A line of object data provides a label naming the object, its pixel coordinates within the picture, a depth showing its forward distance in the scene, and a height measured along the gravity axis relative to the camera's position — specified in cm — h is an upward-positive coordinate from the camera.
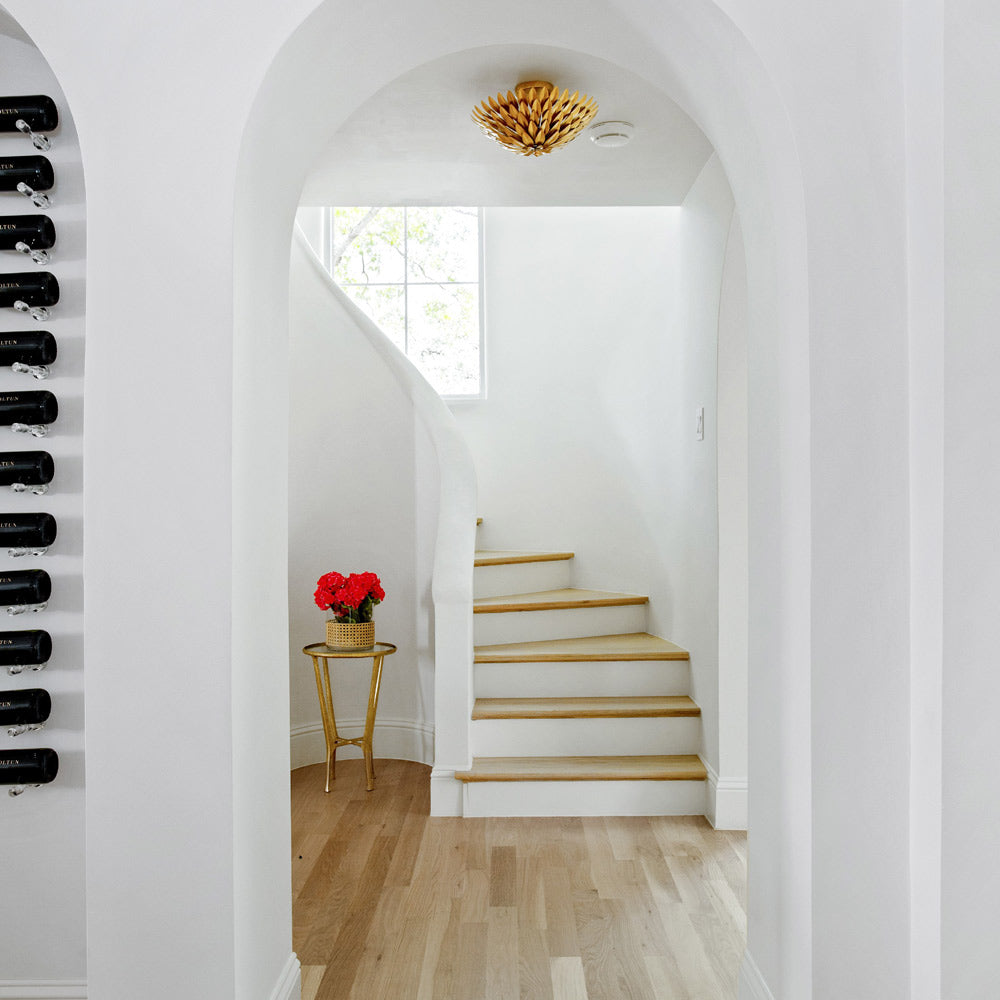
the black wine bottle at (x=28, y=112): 189 +83
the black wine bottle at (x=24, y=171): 193 +72
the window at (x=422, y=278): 537 +137
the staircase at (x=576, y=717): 349 -88
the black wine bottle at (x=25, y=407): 190 +20
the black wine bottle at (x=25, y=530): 191 -6
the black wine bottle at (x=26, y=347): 190 +33
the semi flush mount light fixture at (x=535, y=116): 279 +124
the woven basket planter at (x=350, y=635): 383 -57
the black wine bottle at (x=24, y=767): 193 -57
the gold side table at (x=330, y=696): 380 -84
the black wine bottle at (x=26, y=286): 192 +47
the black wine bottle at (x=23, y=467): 190 +8
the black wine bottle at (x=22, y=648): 190 -31
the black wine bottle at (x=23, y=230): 190 +58
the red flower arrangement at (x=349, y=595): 380 -39
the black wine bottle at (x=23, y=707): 192 -44
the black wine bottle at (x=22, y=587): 191 -18
